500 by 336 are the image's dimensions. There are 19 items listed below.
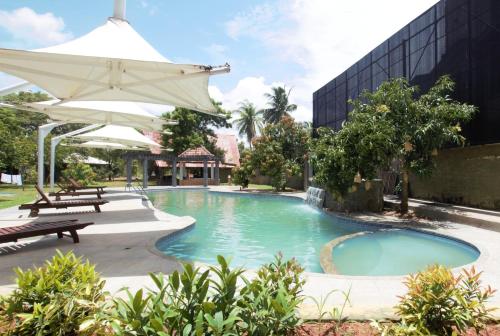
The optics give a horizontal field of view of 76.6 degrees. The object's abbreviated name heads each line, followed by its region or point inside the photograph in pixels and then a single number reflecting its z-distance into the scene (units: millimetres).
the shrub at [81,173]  28250
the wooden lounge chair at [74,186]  15780
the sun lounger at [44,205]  9586
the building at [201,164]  33188
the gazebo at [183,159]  28719
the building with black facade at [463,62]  10136
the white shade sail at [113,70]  5805
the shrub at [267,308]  2318
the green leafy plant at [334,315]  2781
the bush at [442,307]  2463
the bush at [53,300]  2391
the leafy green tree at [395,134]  10031
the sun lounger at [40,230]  5656
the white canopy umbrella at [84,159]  34625
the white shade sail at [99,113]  10570
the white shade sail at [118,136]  15867
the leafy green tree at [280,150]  23719
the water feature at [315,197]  14617
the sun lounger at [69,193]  13430
